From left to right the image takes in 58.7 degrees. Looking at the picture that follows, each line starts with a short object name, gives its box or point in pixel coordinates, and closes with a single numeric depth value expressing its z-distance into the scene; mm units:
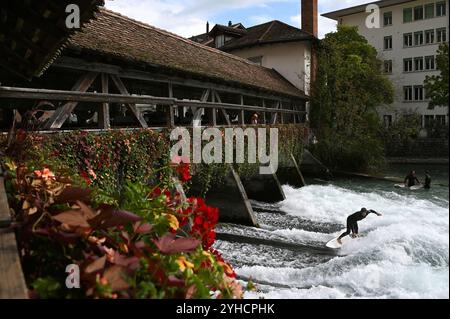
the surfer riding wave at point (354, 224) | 8110
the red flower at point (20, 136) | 3271
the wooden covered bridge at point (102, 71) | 3443
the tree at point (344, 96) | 12191
